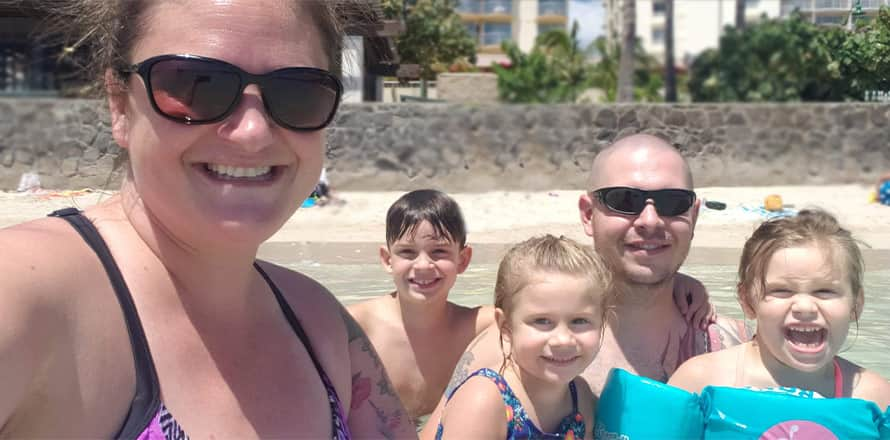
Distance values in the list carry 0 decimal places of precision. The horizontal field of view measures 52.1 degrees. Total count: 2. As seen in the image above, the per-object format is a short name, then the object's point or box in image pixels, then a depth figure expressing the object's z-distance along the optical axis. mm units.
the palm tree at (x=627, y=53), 21500
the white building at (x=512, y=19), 57969
